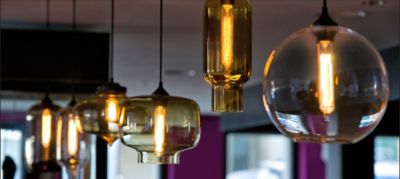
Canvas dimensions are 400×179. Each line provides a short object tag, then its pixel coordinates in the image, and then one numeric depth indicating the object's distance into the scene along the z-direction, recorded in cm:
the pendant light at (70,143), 379
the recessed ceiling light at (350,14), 440
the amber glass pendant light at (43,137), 394
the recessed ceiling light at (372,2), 413
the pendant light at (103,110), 335
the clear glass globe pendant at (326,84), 176
